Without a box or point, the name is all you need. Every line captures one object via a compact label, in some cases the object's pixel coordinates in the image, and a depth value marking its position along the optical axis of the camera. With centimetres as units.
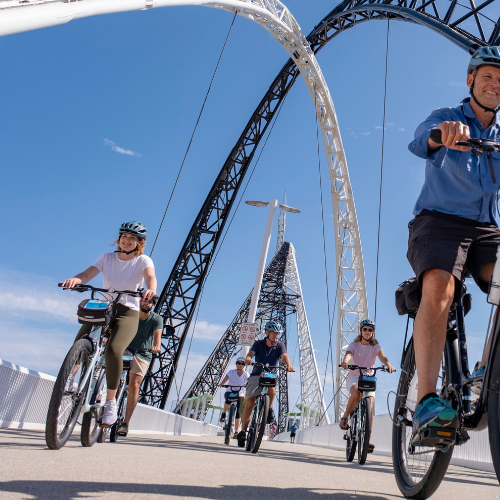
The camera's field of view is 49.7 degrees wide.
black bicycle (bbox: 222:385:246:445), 914
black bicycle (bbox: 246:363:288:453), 650
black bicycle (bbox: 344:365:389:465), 624
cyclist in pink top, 704
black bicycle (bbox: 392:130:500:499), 182
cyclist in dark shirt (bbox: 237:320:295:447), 720
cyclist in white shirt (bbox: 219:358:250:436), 1078
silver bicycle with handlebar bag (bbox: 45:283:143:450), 335
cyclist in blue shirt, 214
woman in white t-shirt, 400
